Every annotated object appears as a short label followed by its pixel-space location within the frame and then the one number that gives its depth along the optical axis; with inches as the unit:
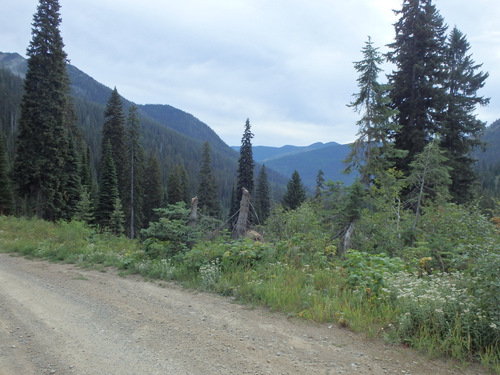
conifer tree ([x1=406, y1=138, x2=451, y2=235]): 351.6
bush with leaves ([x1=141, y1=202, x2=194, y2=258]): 294.0
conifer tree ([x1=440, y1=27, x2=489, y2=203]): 558.6
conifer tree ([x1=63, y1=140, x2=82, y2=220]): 1039.2
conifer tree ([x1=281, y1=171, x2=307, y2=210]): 1679.4
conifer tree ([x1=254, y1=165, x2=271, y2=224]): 1866.4
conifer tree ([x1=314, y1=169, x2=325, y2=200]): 1476.1
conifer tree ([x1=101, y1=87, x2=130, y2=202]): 1316.4
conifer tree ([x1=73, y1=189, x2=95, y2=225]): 1002.7
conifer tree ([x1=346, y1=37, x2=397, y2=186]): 502.6
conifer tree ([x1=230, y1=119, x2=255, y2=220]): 1469.0
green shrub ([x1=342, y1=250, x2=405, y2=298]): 180.1
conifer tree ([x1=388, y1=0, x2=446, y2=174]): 548.4
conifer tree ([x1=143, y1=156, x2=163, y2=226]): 1688.0
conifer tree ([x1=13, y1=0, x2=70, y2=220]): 779.4
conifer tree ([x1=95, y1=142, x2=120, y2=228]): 1161.4
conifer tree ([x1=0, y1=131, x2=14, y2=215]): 1285.7
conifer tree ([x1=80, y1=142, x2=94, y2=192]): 1466.5
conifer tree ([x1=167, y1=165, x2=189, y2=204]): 1806.1
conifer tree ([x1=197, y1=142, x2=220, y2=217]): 1643.7
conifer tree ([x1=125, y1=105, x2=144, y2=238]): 1320.1
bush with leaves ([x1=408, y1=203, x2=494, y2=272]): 259.3
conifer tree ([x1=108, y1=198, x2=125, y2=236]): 1070.4
